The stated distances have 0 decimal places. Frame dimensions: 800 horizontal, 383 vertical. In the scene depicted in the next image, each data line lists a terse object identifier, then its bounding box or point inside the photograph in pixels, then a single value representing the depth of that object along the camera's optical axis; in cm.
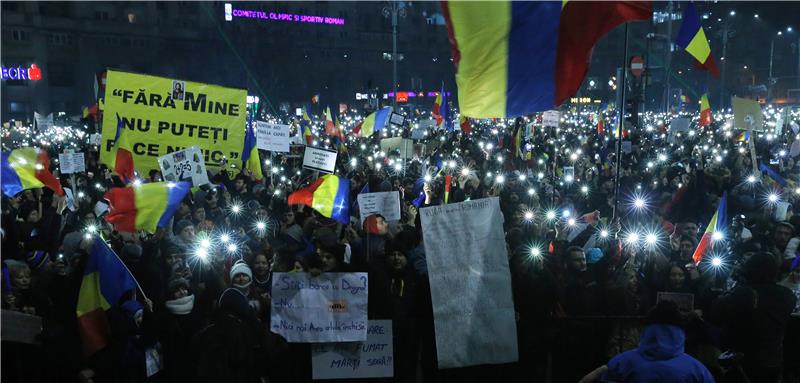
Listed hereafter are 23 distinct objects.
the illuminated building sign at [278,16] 6321
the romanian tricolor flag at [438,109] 2415
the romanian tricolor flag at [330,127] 2089
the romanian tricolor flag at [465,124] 1969
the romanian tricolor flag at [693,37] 1194
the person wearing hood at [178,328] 504
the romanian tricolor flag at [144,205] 709
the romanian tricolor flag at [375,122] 1881
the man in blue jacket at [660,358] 346
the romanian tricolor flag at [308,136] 1853
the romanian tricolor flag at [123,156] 974
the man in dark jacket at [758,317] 486
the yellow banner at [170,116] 970
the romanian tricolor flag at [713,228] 694
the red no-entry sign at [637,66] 2484
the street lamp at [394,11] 2691
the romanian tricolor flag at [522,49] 521
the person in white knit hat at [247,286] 542
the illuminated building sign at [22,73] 4781
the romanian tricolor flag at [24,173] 852
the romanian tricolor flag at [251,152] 1233
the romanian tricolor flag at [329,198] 888
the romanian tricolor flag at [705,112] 2253
